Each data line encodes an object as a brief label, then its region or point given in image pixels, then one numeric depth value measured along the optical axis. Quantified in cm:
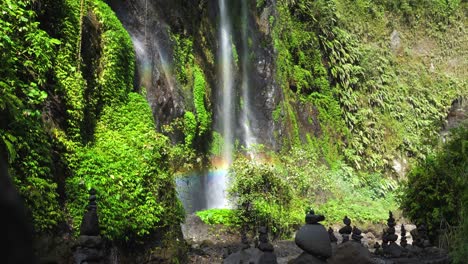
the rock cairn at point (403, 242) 1037
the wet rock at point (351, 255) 653
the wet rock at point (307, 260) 495
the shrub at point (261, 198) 1878
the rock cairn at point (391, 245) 965
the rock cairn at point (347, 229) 841
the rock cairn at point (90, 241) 489
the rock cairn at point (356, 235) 899
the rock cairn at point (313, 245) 497
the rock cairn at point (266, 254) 627
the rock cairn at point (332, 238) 1001
